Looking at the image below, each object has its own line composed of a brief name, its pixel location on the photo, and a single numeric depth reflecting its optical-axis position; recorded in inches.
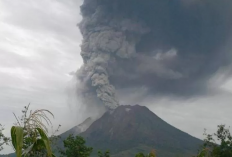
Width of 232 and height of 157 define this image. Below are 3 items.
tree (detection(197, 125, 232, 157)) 1401.8
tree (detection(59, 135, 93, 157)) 1408.7
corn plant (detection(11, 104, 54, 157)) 145.8
